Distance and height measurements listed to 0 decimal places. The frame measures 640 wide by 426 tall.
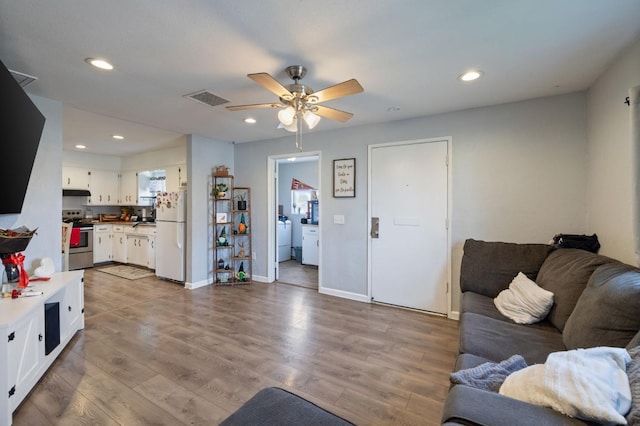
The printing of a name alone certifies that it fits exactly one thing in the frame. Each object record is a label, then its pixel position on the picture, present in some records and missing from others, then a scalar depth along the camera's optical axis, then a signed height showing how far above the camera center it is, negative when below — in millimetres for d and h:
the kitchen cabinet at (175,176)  5426 +676
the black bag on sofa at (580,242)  2422 -275
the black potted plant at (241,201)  4840 +168
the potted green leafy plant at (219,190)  4645 +343
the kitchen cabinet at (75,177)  5789 +703
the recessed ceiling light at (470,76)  2318 +1144
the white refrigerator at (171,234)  4590 -397
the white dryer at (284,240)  6477 -682
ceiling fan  1932 +853
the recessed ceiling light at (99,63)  2119 +1139
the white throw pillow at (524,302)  2025 -695
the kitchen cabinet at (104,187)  6238 +534
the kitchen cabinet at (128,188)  6418 +523
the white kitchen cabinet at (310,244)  6016 -731
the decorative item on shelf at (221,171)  4666 +672
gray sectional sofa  965 -666
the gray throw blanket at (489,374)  1250 -764
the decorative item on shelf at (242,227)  4801 -282
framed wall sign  3904 +465
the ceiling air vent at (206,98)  2731 +1147
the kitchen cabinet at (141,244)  5500 -687
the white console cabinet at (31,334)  1658 -911
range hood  5871 +390
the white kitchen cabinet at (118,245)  5984 -731
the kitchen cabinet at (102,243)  5867 -693
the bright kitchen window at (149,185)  6386 +588
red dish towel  5427 -527
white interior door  3352 -171
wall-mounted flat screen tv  1851 +539
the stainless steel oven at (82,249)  5473 -774
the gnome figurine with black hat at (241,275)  4706 -1080
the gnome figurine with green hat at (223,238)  4707 -459
